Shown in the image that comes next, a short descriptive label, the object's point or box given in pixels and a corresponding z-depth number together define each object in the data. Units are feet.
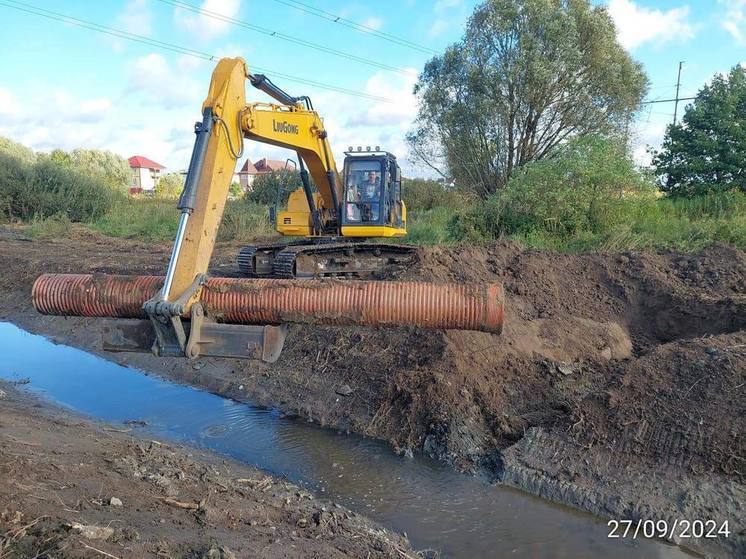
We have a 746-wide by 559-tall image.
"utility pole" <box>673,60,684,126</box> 97.64
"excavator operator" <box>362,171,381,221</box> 34.81
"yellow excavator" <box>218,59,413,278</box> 33.42
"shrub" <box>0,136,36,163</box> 109.72
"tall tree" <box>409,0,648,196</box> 63.16
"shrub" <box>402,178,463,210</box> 84.33
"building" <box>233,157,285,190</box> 208.95
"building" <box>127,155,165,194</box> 266.57
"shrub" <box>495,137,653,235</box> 40.42
